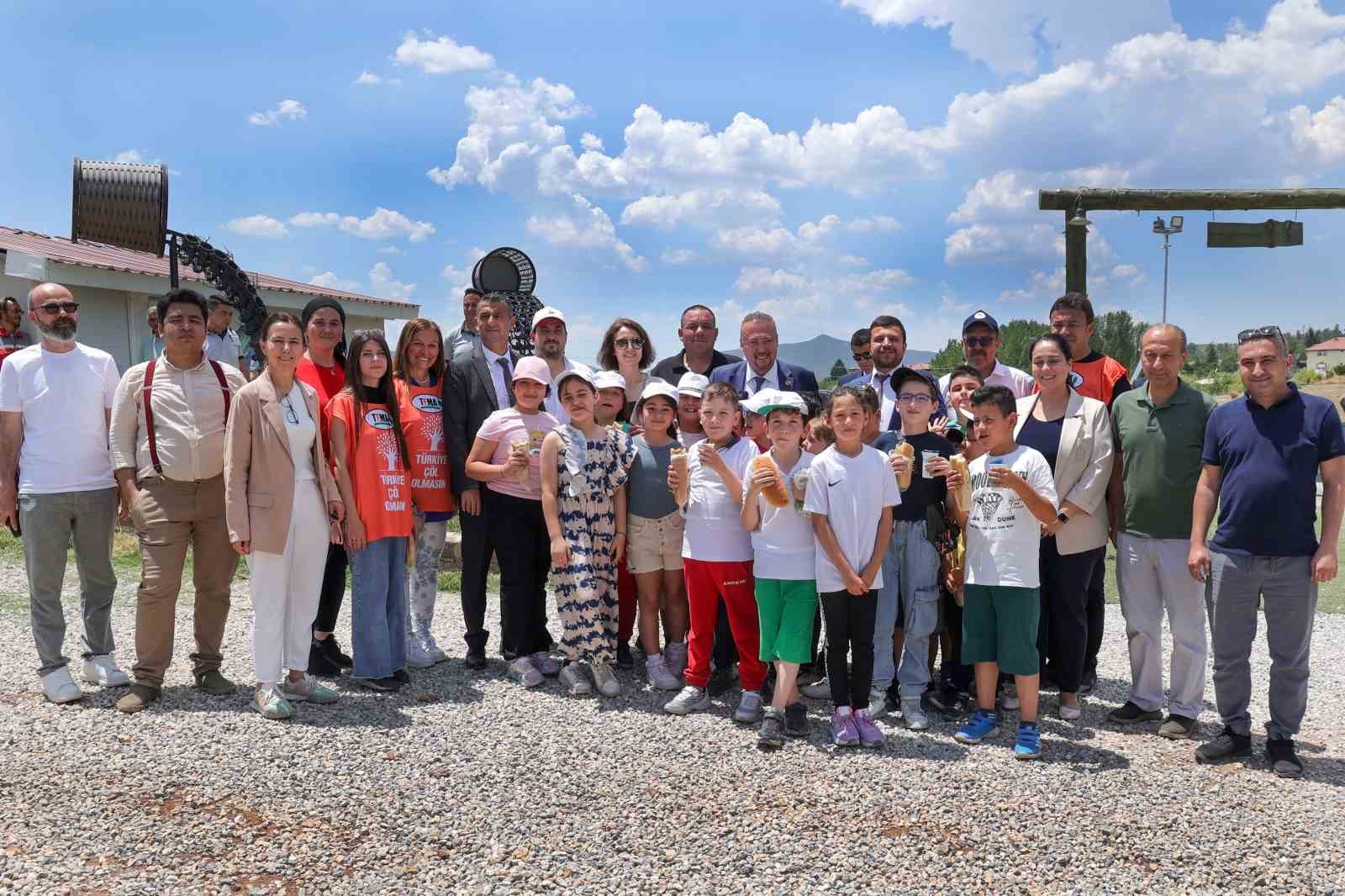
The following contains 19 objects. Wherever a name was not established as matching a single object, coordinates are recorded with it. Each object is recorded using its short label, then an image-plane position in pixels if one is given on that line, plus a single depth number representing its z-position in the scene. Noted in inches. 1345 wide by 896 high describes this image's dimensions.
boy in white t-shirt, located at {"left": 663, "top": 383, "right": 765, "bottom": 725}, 187.2
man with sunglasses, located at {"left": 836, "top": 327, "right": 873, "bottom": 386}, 328.2
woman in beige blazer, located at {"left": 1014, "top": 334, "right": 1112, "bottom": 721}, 189.6
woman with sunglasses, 233.5
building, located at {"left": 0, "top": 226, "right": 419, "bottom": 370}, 548.1
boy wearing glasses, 188.1
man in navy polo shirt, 168.4
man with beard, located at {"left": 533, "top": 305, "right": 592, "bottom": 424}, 238.1
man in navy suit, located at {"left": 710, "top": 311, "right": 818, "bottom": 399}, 225.0
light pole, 499.3
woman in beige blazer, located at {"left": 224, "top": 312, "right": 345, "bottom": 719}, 181.3
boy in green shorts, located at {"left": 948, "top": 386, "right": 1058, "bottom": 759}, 175.3
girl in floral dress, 202.5
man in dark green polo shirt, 186.7
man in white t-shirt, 195.3
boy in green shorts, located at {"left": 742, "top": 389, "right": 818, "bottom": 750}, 177.6
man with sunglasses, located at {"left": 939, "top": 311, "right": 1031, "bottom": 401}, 219.5
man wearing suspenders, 190.1
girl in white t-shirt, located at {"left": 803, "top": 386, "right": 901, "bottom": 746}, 175.2
